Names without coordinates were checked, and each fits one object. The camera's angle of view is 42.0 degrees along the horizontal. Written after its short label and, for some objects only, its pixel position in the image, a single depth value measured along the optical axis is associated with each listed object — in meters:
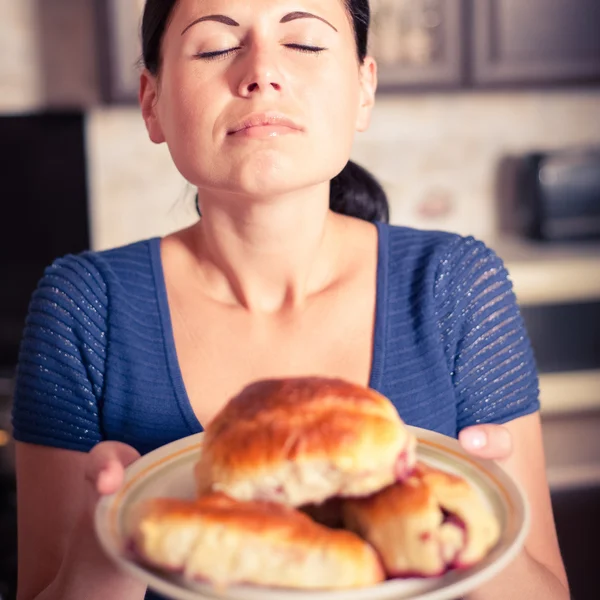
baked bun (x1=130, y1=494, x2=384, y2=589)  0.47
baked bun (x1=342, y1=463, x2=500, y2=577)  0.49
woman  0.85
